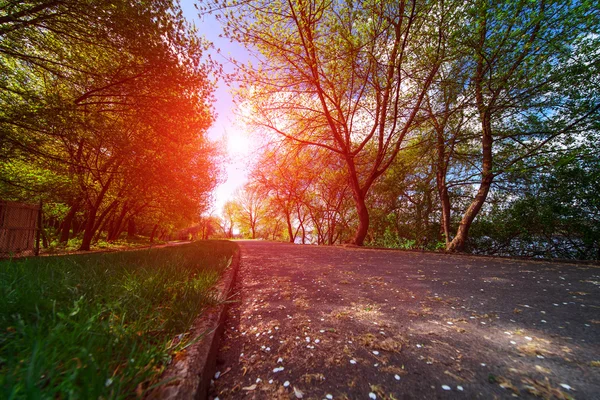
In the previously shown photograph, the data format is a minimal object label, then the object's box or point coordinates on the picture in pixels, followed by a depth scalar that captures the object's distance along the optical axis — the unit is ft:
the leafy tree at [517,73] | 18.61
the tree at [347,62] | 23.13
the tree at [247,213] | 139.95
